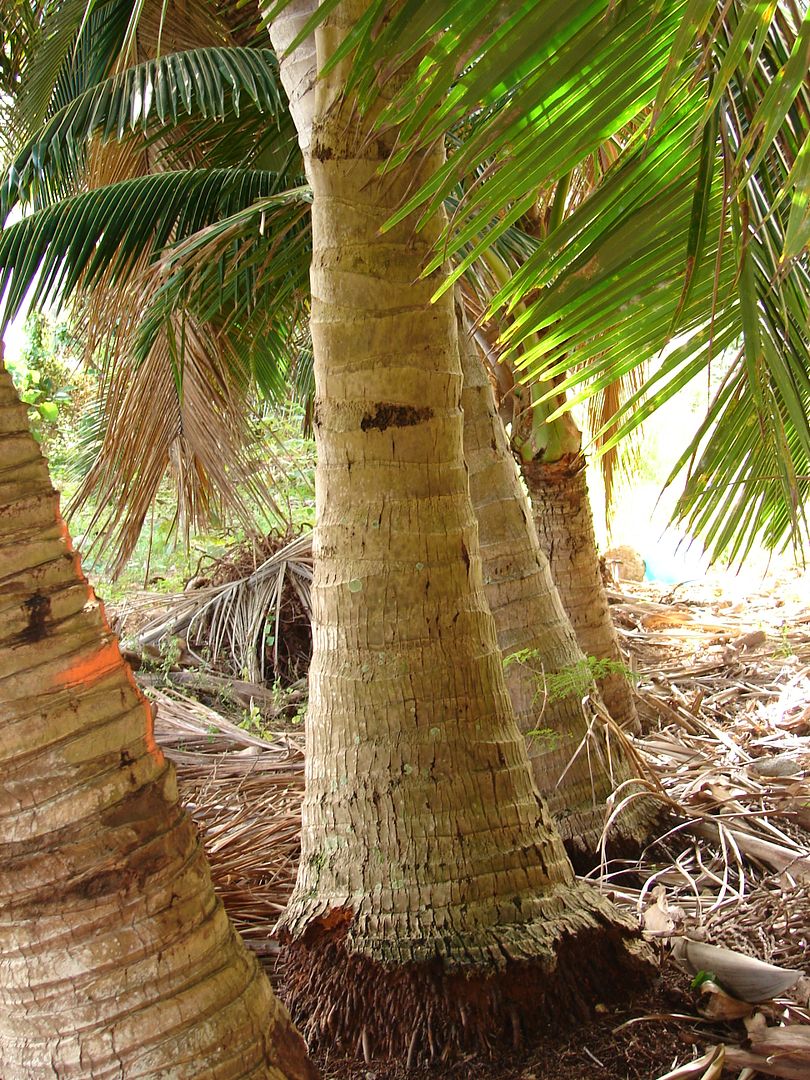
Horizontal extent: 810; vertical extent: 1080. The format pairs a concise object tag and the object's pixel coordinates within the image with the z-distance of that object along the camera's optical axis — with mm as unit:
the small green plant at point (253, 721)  4290
